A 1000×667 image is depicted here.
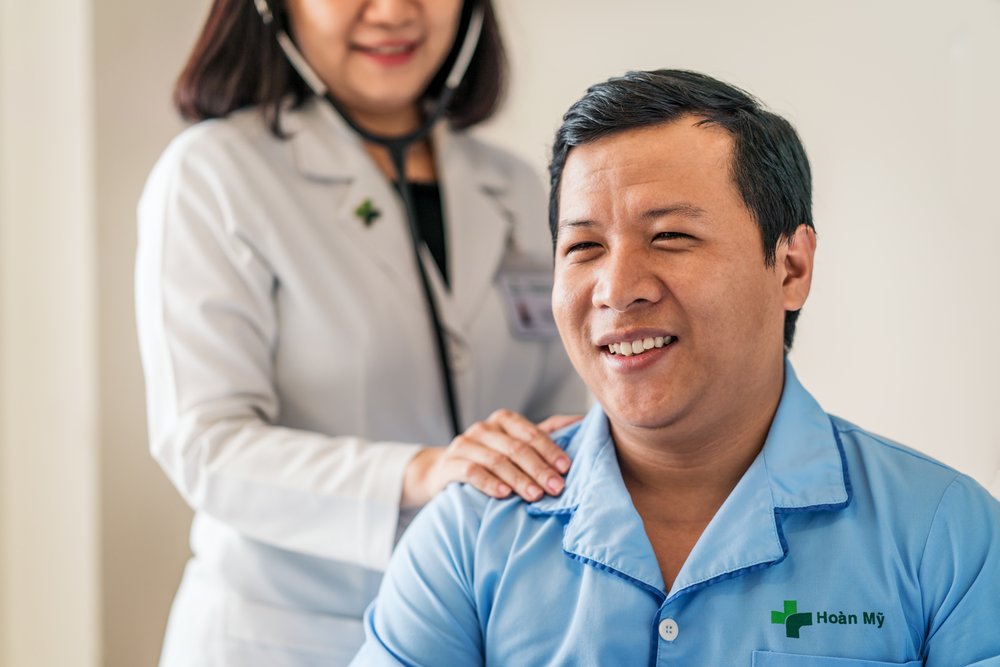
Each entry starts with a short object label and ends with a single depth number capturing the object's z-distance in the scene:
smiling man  1.15
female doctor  1.60
